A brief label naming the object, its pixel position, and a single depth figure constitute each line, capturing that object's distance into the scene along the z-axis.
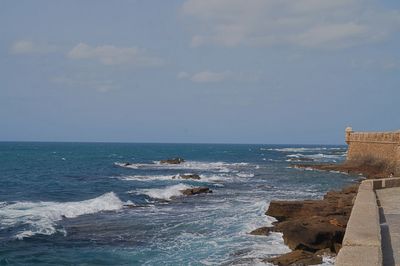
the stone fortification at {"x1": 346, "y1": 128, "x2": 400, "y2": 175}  35.94
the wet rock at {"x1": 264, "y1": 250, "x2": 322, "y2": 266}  10.45
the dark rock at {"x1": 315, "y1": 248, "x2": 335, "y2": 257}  10.94
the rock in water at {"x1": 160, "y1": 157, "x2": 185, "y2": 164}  65.62
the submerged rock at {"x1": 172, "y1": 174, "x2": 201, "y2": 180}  39.06
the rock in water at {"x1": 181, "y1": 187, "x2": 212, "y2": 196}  27.78
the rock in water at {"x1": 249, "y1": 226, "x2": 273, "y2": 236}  14.36
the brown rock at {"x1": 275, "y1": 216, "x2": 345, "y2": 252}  11.37
